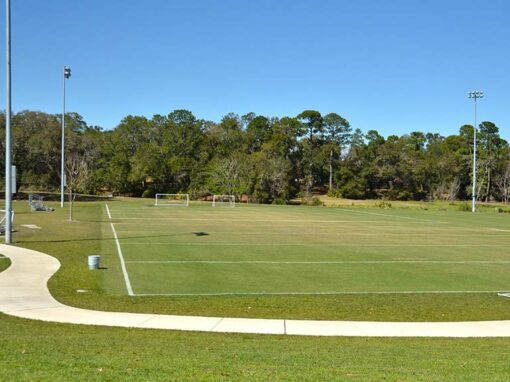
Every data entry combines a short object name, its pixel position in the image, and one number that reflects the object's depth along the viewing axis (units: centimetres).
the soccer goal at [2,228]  2612
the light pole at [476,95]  7031
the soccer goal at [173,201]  7388
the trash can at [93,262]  1686
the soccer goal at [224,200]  6938
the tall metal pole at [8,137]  2148
